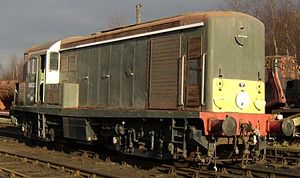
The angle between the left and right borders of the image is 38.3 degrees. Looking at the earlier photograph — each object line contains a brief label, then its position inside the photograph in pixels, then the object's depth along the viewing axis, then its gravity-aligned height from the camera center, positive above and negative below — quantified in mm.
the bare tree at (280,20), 32531 +5695
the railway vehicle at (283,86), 16984 +362
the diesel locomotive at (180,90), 9289 +85
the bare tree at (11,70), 89088 +4979
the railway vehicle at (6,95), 26797 -193
